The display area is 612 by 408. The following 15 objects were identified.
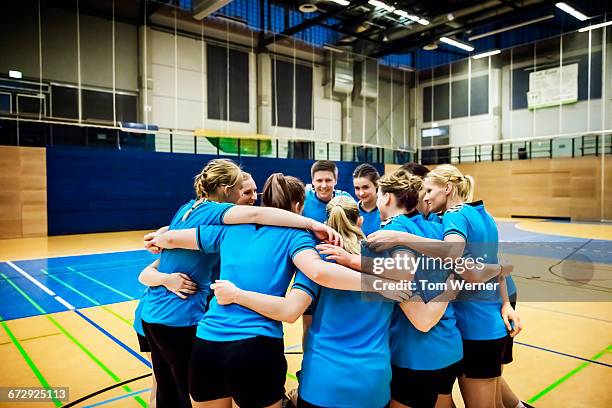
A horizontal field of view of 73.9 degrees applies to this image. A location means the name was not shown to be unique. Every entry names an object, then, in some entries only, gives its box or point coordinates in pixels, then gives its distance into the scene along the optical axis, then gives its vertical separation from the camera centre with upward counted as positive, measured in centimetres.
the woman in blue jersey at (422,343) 183 -71
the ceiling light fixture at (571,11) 1611 +736
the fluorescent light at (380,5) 1608 +760
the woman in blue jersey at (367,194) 399 -1
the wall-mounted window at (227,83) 1669 +464
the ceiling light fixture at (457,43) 1886 +702
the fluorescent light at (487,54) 1989 +684
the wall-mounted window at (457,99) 2125 +512
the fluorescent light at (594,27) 1701 +700
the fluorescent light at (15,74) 1275 +382
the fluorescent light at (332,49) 1973 +705
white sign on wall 1823 +485
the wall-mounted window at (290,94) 1827 +459
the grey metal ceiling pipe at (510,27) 1708 +730
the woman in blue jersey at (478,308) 222 -65
